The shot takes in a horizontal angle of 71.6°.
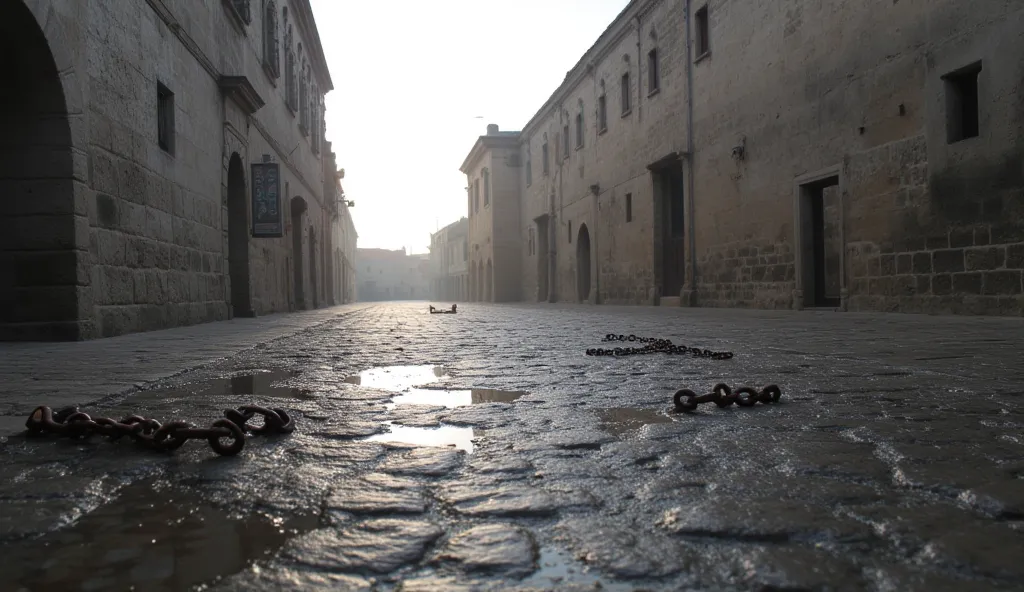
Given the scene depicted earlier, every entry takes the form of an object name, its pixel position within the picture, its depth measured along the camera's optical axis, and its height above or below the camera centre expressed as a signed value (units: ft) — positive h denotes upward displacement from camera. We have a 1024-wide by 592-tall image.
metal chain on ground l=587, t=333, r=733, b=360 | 16.33 -1.53
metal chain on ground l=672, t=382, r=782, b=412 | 9.36 -1.50
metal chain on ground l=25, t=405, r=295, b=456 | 6.97 -1.37
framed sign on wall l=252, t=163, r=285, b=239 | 44.34 +6.03
